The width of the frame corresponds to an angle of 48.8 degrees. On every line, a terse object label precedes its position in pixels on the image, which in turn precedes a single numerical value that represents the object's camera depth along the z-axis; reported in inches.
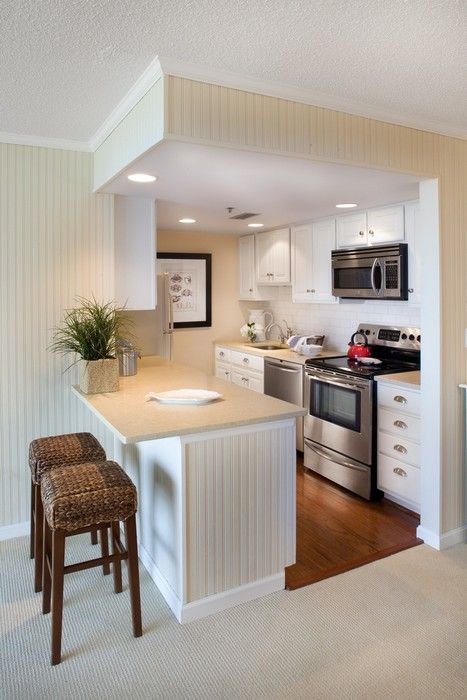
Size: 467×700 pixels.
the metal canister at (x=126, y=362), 133.9
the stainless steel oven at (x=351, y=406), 146.3
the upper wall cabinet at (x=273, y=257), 199.3
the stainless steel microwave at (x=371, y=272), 147.6
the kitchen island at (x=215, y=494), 91.2
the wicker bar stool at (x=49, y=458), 100.0
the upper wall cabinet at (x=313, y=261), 177.3
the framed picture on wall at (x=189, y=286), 216.8
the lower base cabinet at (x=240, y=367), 198.8
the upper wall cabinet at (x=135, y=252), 133.3
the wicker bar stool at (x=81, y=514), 80.7
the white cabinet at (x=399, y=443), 133.6
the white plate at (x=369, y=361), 159.6
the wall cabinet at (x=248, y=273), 222.4
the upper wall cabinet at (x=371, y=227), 148.3
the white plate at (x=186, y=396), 103.4
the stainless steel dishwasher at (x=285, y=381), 174.7
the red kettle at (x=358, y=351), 167.2
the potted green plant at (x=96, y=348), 114.4
